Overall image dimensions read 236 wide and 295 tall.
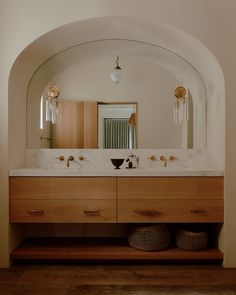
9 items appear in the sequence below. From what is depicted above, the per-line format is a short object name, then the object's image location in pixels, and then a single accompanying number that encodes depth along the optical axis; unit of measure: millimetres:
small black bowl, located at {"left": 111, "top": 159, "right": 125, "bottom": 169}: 2469
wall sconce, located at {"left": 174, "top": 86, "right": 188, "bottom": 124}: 2756
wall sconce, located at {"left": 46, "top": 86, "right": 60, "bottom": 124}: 2758
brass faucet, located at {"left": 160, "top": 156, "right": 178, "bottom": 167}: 2686
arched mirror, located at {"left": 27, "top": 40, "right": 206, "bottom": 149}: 2719
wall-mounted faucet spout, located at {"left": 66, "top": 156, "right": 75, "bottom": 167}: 2670
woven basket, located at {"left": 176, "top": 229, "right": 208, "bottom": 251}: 2322
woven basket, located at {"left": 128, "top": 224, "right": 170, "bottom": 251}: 2295
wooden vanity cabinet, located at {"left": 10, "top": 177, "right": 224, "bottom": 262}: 2238
